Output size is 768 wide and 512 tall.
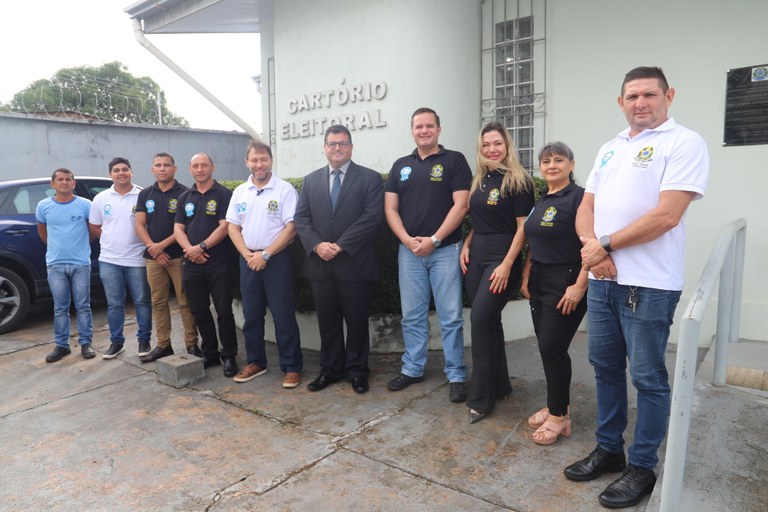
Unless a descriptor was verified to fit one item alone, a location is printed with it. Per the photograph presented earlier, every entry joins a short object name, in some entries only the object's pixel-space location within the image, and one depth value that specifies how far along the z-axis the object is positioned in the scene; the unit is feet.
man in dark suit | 12.83
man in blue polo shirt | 16.24
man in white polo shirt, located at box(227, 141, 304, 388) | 13.66
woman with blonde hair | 10.92
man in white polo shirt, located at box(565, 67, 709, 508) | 7.43
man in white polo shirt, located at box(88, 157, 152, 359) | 16.08
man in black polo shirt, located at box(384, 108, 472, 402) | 12.26
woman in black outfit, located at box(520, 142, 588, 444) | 9.45
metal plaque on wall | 13.94
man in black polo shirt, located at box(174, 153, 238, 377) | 14.57
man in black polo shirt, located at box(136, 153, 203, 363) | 15.56
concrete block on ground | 13.74
